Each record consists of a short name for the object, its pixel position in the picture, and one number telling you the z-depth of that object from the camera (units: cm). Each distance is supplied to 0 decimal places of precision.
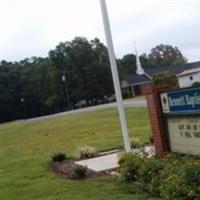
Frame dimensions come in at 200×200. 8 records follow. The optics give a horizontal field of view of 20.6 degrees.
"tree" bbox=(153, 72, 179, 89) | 5651
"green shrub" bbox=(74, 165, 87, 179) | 1199
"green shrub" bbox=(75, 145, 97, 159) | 1573
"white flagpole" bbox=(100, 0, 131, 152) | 1297
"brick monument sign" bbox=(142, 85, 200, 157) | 967
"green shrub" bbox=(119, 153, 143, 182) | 1015
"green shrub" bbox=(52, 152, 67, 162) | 1574
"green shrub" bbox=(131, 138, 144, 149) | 1391
